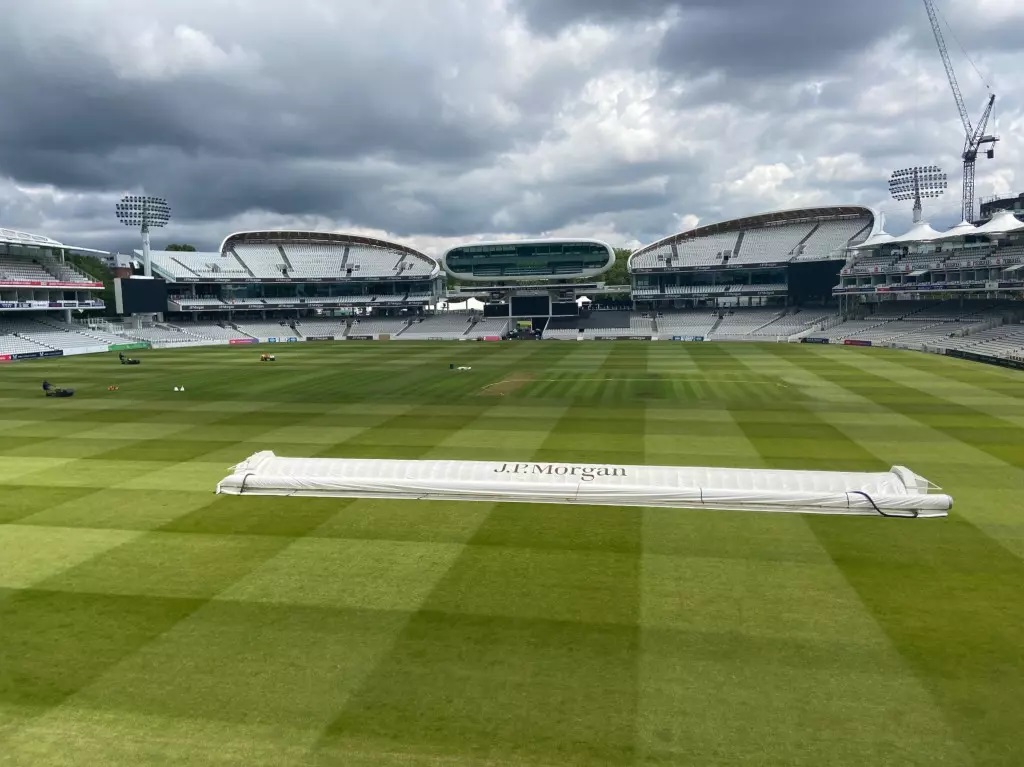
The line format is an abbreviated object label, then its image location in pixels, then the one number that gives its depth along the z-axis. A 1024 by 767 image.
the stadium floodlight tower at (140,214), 96.44
